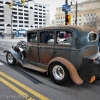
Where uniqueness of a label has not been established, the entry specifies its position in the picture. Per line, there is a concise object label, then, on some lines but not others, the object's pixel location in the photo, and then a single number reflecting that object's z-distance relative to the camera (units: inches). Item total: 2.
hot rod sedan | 168.8
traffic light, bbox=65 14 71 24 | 454.0
